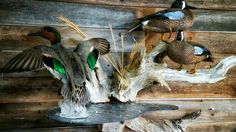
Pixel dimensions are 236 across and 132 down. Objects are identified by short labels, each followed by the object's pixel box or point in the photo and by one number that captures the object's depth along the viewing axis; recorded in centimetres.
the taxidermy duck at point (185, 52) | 131
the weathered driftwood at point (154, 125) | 137
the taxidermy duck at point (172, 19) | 130
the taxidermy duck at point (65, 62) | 109
